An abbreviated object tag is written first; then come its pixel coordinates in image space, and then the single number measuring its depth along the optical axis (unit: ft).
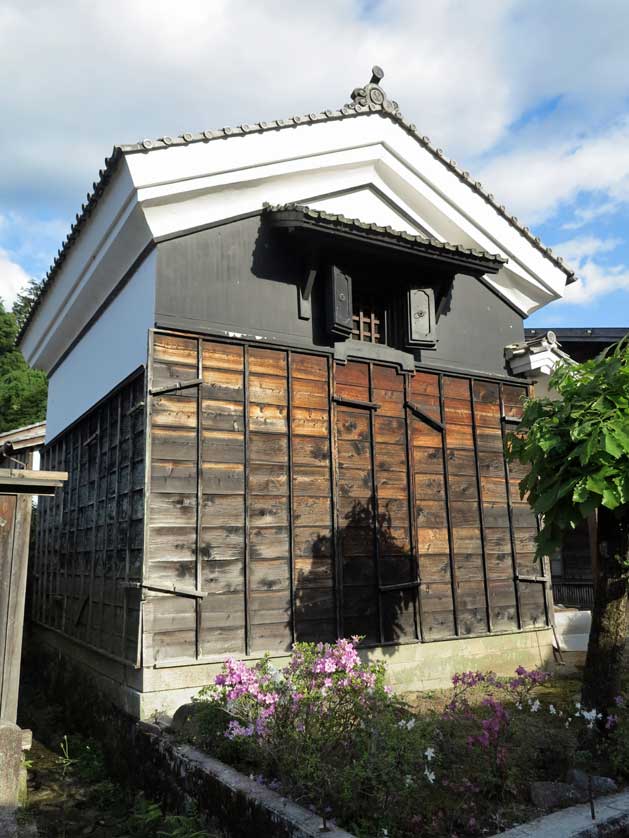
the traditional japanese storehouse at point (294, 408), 25.84
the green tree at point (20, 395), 90.07
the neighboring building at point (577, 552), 51.78
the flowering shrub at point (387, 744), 14.97
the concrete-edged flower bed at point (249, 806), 14.16
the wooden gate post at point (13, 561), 20.22
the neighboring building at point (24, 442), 47.50
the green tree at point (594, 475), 18.47
